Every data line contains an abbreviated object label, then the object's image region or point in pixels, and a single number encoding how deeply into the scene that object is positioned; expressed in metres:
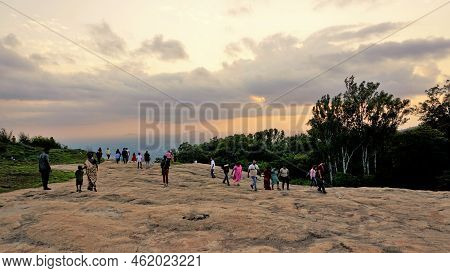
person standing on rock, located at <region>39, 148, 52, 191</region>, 18.14
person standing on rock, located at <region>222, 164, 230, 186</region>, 23.93
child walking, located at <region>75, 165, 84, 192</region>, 18.00
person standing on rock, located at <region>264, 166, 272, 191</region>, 22.95
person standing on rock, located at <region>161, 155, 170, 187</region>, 22.40
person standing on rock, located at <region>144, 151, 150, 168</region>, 31.38
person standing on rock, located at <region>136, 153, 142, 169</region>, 30.97
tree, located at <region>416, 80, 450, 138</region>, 54.84
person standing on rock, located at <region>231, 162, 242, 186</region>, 24.23
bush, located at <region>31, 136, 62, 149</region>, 48.38
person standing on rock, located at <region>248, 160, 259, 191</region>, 21.95
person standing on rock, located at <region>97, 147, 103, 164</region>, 34.66
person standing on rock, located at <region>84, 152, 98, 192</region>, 18.44
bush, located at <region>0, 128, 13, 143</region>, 42.91
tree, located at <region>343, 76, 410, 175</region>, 50.33
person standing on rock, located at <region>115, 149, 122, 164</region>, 34.44
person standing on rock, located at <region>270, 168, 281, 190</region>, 23.67
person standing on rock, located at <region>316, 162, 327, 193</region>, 22.12
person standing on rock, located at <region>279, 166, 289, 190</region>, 23.69
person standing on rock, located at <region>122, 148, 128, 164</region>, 34.45
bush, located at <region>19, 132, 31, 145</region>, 47.47
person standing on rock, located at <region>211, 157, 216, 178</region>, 27.17
